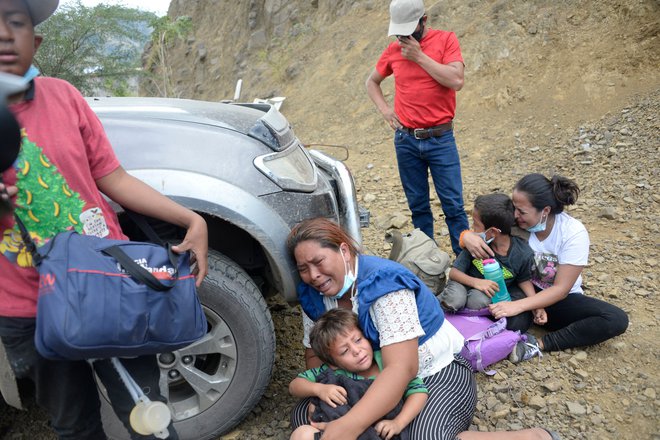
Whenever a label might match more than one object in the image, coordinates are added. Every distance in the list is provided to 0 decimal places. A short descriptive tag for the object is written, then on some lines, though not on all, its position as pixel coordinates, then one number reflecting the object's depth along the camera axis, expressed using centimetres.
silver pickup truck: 227
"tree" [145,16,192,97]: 1712
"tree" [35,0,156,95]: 1186
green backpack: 321
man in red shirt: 376
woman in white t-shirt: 307
